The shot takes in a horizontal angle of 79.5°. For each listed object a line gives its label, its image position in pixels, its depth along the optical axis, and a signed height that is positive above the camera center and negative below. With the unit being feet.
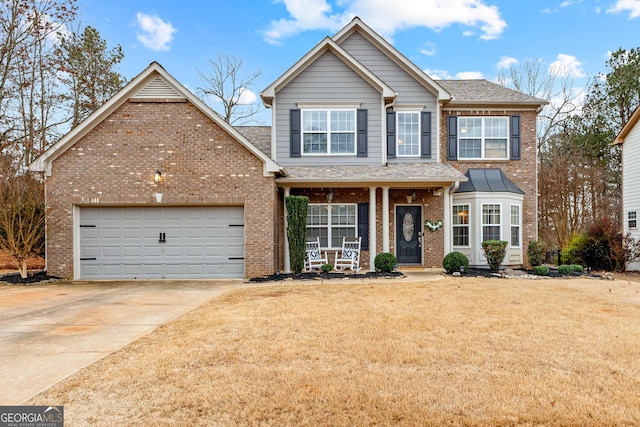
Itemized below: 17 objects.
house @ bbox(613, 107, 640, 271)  45.29 +5.38
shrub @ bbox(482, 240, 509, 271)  38.60 -2.90
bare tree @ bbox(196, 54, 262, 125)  82.33 +28.96
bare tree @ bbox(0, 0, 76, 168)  54.95 +23.28
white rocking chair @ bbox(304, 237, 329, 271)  40.26 -3.62
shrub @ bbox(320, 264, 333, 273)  37.55 -4.38
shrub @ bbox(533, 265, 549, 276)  37.52 -4.63
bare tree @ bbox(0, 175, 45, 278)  34.42 +0.13
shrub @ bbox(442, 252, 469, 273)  37.37 -3.83
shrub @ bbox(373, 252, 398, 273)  37.32 -3.78
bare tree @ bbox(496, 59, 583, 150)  80.02 +28.63
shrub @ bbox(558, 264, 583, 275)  38.60 -4.65
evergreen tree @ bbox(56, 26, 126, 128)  66.44 +27.50
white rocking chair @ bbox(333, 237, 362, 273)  40.42 -3.48
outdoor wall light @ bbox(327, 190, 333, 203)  42.13 +2.99
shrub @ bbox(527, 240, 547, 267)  40.52 -3.14
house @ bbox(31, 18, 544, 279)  35.45 +5.12
